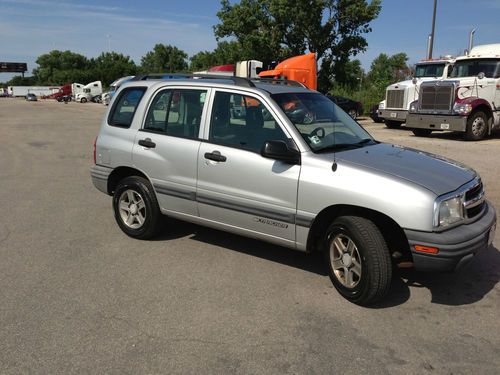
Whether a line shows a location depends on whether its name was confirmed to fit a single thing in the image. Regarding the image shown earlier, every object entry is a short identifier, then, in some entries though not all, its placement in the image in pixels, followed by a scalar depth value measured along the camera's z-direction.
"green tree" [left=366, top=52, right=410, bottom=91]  111.01
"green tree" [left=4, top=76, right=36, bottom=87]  135.50
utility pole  29.20
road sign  134.00
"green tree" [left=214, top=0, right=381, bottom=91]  38.03
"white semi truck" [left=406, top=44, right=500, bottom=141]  14.27
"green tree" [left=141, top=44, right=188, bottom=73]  106.56
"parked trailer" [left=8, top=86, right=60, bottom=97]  100.44
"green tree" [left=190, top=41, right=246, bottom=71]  42.28
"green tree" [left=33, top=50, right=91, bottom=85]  124.88
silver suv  3.69
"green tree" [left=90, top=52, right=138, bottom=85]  109.38
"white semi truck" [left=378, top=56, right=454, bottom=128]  17.22
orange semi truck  21.27
